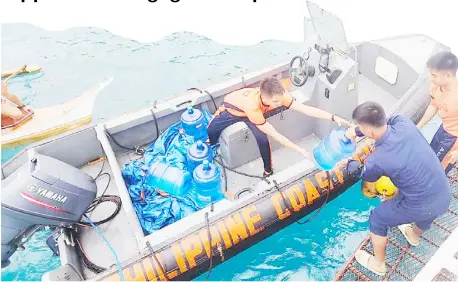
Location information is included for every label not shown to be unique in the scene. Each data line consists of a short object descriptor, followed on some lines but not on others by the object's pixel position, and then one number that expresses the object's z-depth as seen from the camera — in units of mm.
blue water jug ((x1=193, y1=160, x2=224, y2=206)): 3668
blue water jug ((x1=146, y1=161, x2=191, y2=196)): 3865
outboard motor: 3109
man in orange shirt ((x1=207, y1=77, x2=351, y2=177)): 3439
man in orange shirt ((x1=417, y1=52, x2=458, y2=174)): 3082
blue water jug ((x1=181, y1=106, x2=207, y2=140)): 4156
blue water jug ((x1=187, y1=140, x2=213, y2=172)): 3893
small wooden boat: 4864
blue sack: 3799
